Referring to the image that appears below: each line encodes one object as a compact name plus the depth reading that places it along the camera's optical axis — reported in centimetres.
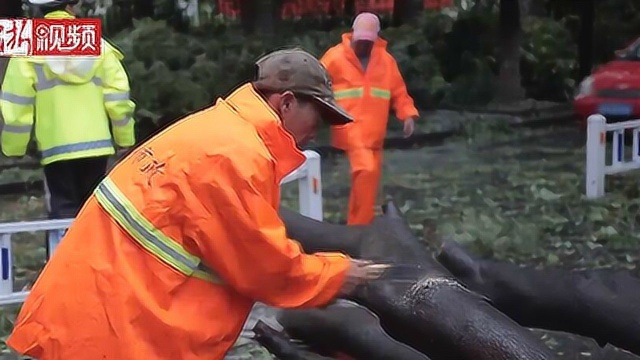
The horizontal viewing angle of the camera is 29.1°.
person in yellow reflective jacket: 691
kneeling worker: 320
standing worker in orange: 845
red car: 1468
